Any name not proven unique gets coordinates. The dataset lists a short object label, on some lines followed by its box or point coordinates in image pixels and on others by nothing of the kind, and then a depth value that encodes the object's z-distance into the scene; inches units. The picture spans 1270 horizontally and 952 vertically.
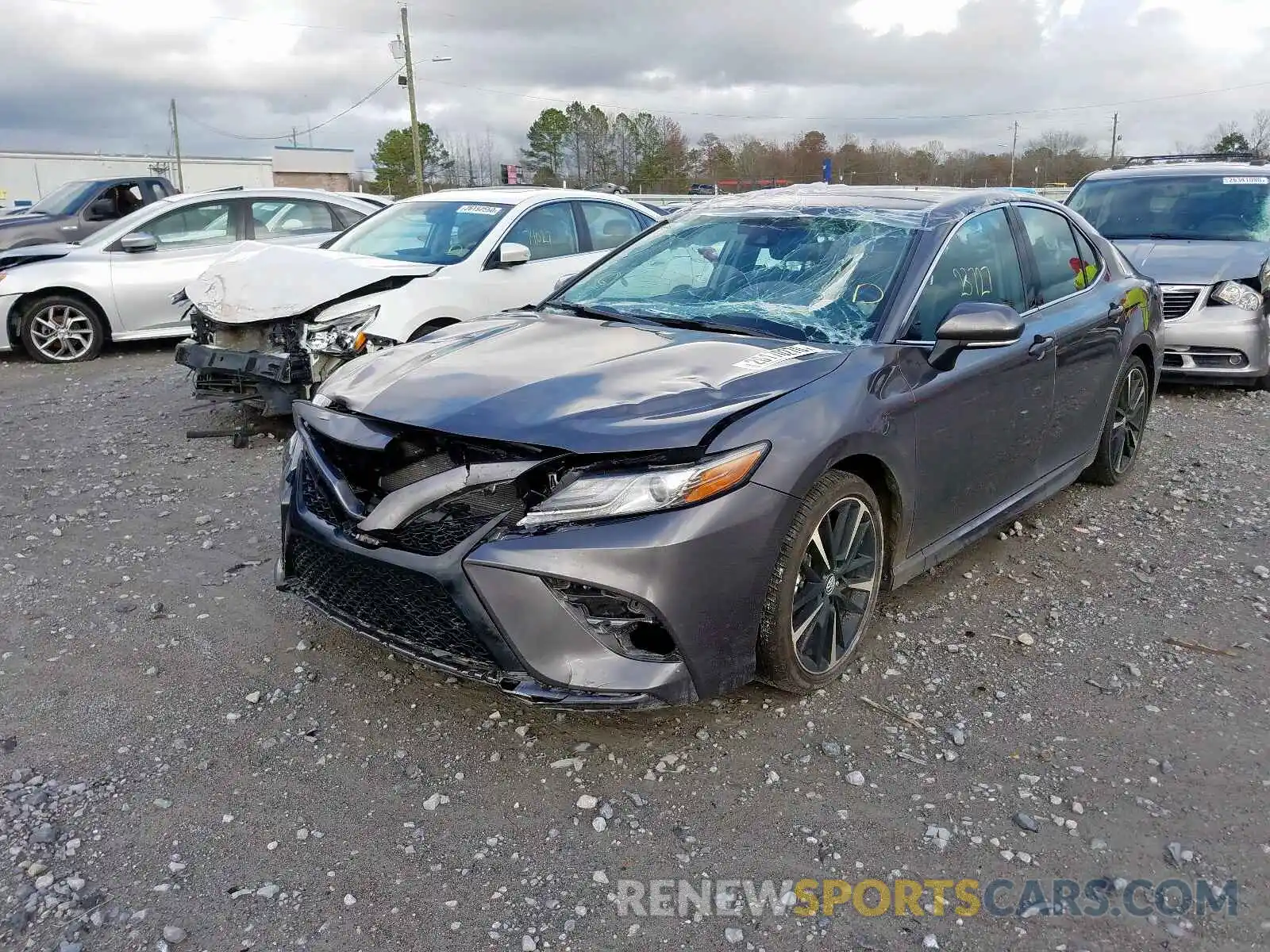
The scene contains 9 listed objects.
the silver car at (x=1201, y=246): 299.3
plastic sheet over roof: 153.0
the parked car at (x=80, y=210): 529.3
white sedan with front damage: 238.2
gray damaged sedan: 105.9
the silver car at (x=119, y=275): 367.2
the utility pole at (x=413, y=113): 1462.2
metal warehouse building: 2284.7
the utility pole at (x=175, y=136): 2854.8
